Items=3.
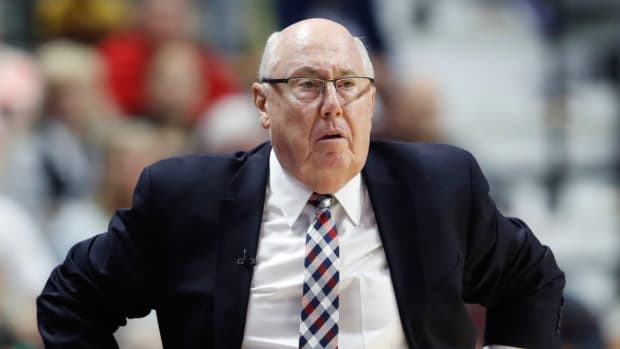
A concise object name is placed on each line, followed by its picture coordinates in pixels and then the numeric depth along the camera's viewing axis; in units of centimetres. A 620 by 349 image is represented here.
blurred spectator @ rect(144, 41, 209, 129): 1623
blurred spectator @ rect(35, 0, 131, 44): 1647
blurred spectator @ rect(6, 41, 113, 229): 1493
